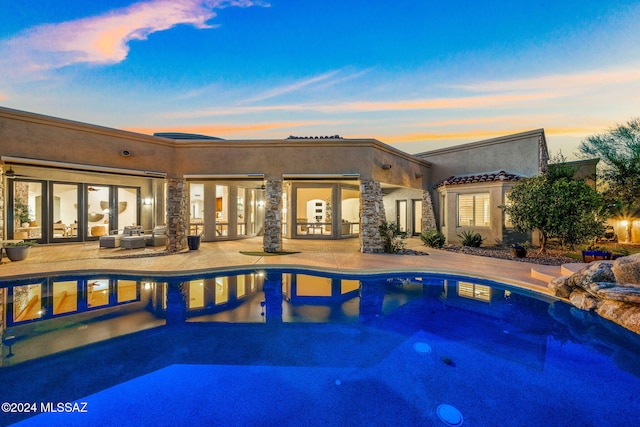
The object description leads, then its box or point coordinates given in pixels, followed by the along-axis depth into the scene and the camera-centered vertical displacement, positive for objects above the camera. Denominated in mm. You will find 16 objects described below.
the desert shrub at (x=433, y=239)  13195 -1363
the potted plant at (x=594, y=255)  8695 -1473
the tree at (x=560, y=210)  9430 +32
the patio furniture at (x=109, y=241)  12742 -1272
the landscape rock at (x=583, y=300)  5693 -1965
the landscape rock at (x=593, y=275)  5997 -1470
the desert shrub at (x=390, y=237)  11734 -1102
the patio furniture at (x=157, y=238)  13680 -1227
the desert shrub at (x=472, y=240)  13086 -1400
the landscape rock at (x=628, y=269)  5633 -1279
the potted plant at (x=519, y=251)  10367 -1554
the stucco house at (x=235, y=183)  10039 +1587
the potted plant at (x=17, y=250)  9406 -1255
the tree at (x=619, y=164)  12531 +2408
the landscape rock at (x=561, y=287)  6323 -1827
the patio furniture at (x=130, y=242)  12484 -1297
